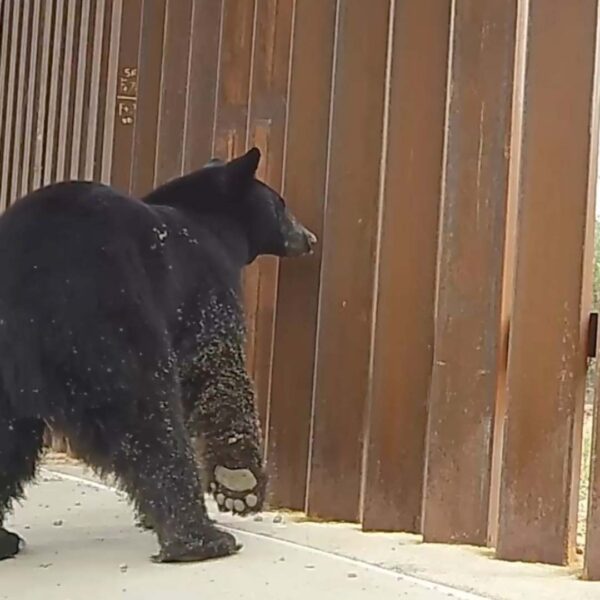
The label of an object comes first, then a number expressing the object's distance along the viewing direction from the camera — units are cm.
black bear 271
